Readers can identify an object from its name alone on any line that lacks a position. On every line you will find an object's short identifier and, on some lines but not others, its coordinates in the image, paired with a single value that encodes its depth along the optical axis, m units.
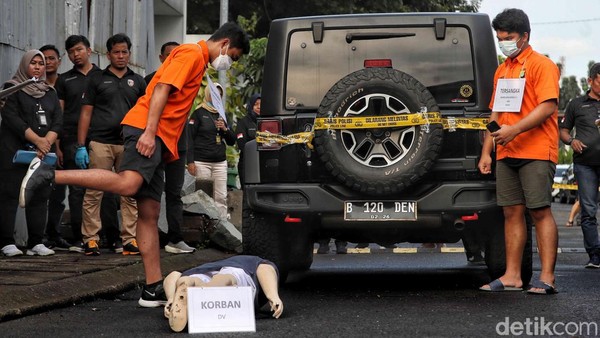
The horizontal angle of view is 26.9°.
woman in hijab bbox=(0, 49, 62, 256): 11.30
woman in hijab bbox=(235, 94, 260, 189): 16.47
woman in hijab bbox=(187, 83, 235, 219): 14.81
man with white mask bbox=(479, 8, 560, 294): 8.91
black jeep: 8.70
